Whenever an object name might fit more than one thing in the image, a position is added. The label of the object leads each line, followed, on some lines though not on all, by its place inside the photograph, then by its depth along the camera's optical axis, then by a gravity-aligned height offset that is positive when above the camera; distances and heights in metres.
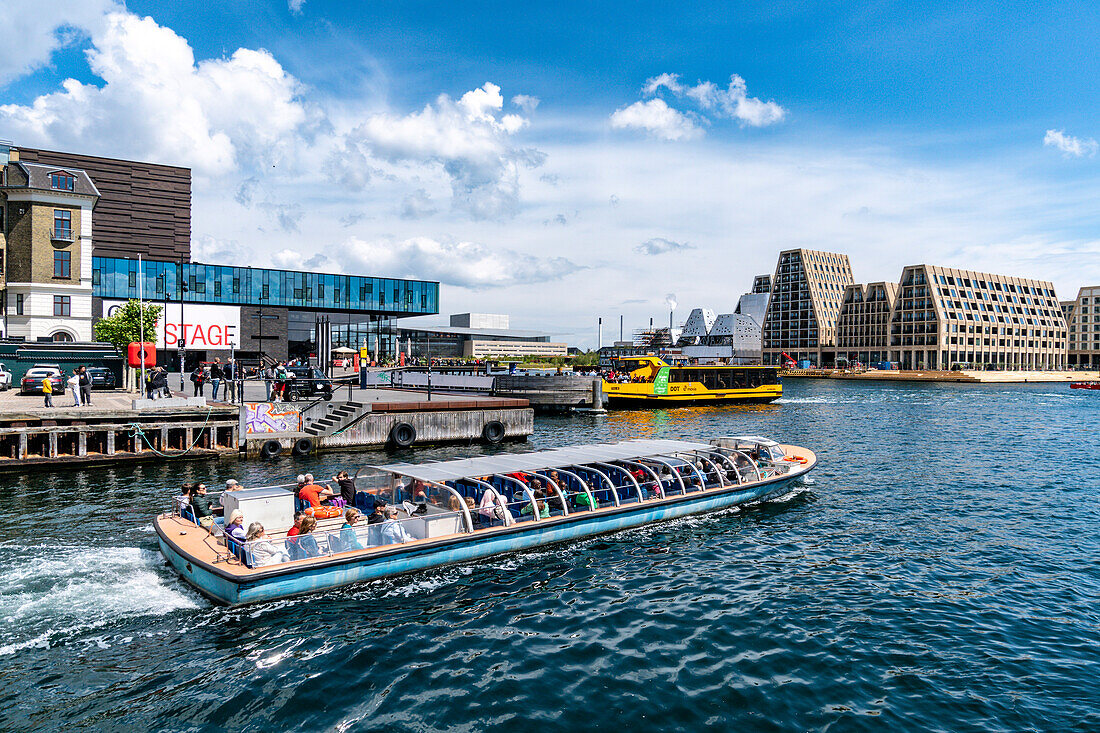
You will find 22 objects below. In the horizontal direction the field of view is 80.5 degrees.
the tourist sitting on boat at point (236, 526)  14.35 -3.98
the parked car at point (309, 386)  40.72 -2.31
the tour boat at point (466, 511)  14.02 -4.31
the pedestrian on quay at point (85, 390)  31.12 -1.97
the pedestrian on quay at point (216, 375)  36.69 -1.58
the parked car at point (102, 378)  42.84 -1.87
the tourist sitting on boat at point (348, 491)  17.59 -3.79
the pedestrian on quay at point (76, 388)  31.25 -1.87
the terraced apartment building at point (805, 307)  179.25 +13.15
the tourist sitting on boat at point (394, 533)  15.22 -4.29
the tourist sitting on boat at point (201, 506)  16.40 -3.93
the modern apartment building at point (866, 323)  170.75 +8.45
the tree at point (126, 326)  51.66 +1.92
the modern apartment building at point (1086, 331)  195.25 +7.31
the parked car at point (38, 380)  37.97 -1.82
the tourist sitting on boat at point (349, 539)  14.66 -4.27
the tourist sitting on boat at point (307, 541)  14.20 -4.19
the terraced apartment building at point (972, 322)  161.00 +8.35
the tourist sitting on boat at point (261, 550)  13.70 -4.24
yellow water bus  63.09 -3.37
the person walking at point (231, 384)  36.84 -2.03
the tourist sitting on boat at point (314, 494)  16.77 -3.76
